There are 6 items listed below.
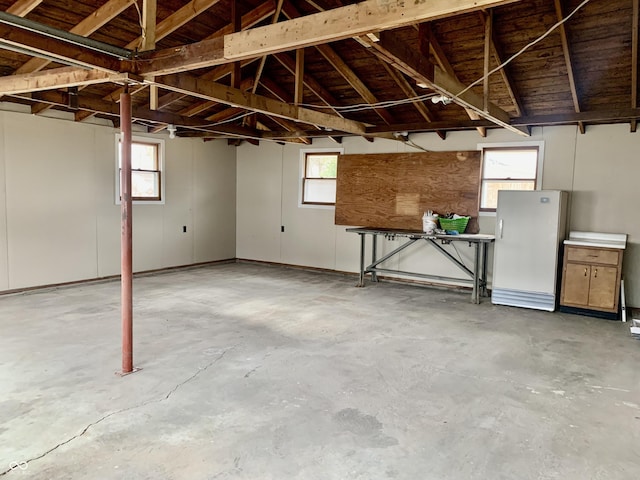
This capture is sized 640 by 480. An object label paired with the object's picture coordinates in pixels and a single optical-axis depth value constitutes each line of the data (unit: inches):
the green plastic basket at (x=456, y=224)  267.9
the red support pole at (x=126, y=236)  145.1
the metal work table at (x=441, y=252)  254.4
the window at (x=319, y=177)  342.0
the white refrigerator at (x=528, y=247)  233.6
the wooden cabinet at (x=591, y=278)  223.1
